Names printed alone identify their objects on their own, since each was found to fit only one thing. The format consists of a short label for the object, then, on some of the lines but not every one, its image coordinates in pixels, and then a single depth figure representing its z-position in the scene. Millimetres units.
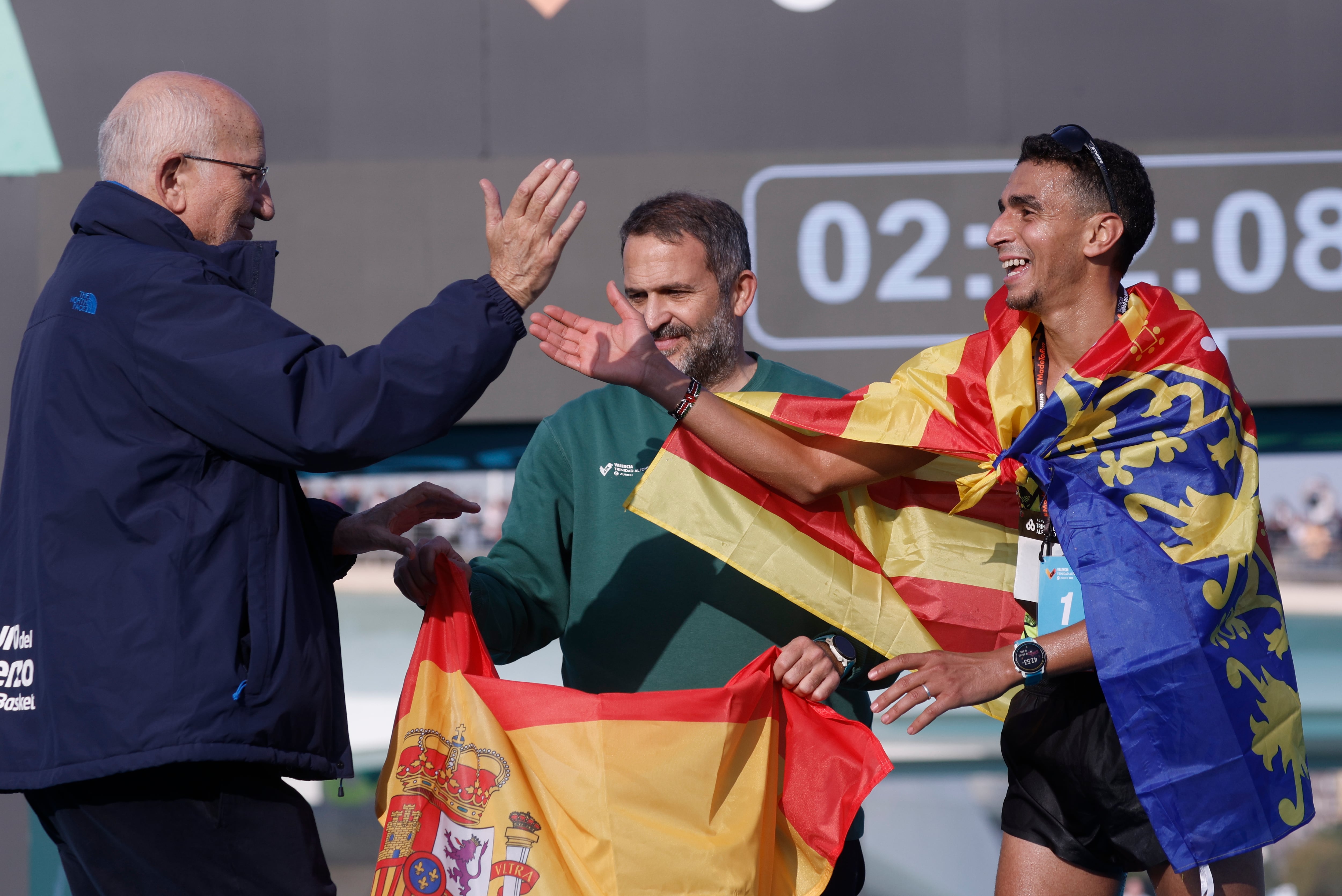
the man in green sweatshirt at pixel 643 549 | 4852
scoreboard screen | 8906
